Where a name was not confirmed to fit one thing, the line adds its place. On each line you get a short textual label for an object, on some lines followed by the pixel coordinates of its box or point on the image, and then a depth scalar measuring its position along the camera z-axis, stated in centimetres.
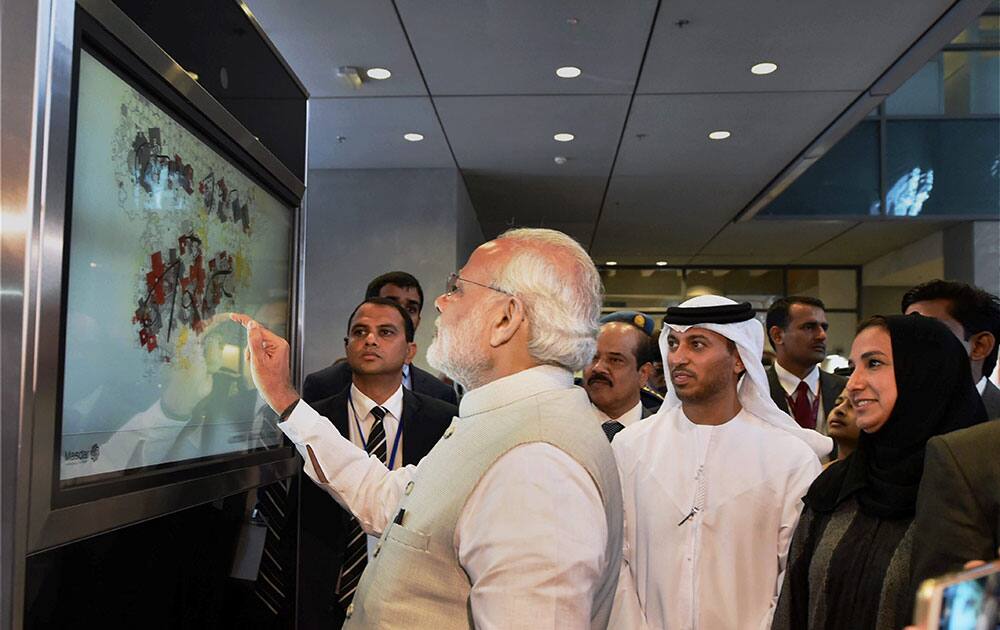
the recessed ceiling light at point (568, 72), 590
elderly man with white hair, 142
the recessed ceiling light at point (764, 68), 588
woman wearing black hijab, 213
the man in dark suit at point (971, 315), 357
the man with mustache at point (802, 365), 490
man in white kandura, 262
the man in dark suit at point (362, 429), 281
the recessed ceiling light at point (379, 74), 593
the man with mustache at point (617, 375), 397
